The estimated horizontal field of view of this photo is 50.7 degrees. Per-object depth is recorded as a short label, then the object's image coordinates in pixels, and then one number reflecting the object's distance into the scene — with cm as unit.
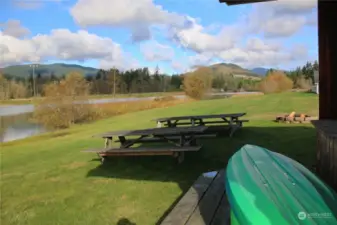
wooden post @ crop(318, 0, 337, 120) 513
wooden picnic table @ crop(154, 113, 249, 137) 991
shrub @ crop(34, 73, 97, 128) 2792
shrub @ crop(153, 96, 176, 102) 3932
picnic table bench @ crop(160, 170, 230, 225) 301
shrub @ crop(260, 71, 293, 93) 6047
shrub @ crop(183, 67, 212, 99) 5000
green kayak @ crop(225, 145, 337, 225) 212
